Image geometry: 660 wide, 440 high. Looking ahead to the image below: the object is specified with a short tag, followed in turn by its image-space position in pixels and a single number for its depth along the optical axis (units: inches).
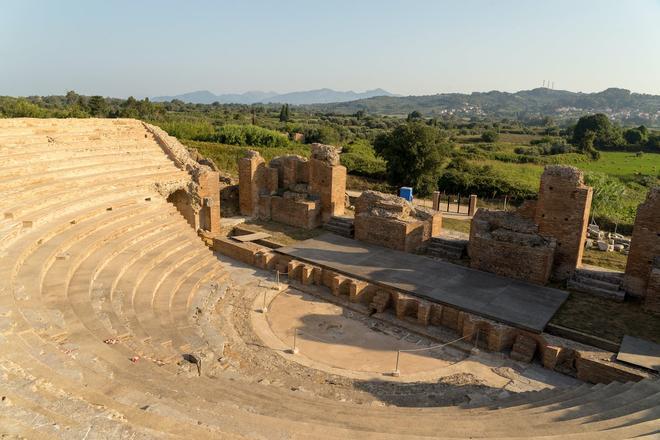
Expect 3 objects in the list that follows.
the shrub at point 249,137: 1482.5
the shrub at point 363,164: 1296.8
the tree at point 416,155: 1103.6
